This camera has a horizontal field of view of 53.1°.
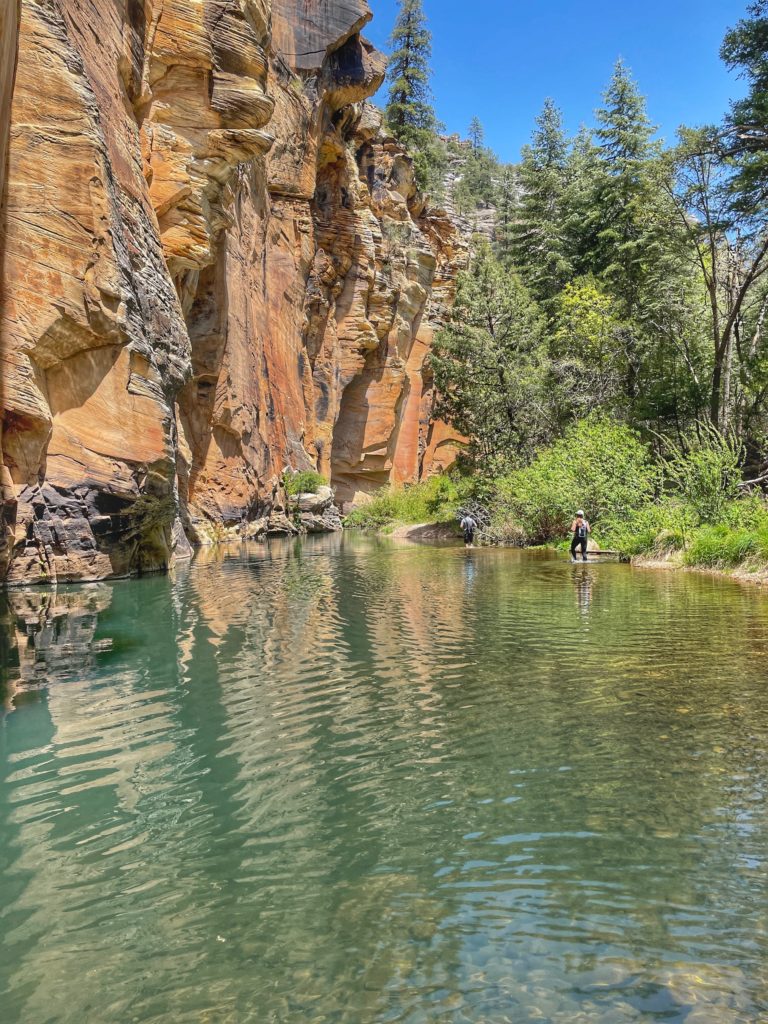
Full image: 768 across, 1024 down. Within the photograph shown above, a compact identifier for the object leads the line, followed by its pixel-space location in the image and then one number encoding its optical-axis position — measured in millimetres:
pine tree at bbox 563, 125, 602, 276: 36281
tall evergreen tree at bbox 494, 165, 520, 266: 60956
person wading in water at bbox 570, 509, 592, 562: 18844
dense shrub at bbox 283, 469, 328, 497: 38938
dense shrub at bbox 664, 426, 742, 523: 17281
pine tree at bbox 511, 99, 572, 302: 40312
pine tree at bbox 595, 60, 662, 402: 30391
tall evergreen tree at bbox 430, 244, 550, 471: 32344
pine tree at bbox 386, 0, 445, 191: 51906
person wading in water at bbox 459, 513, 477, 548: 28016
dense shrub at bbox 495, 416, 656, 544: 22281
